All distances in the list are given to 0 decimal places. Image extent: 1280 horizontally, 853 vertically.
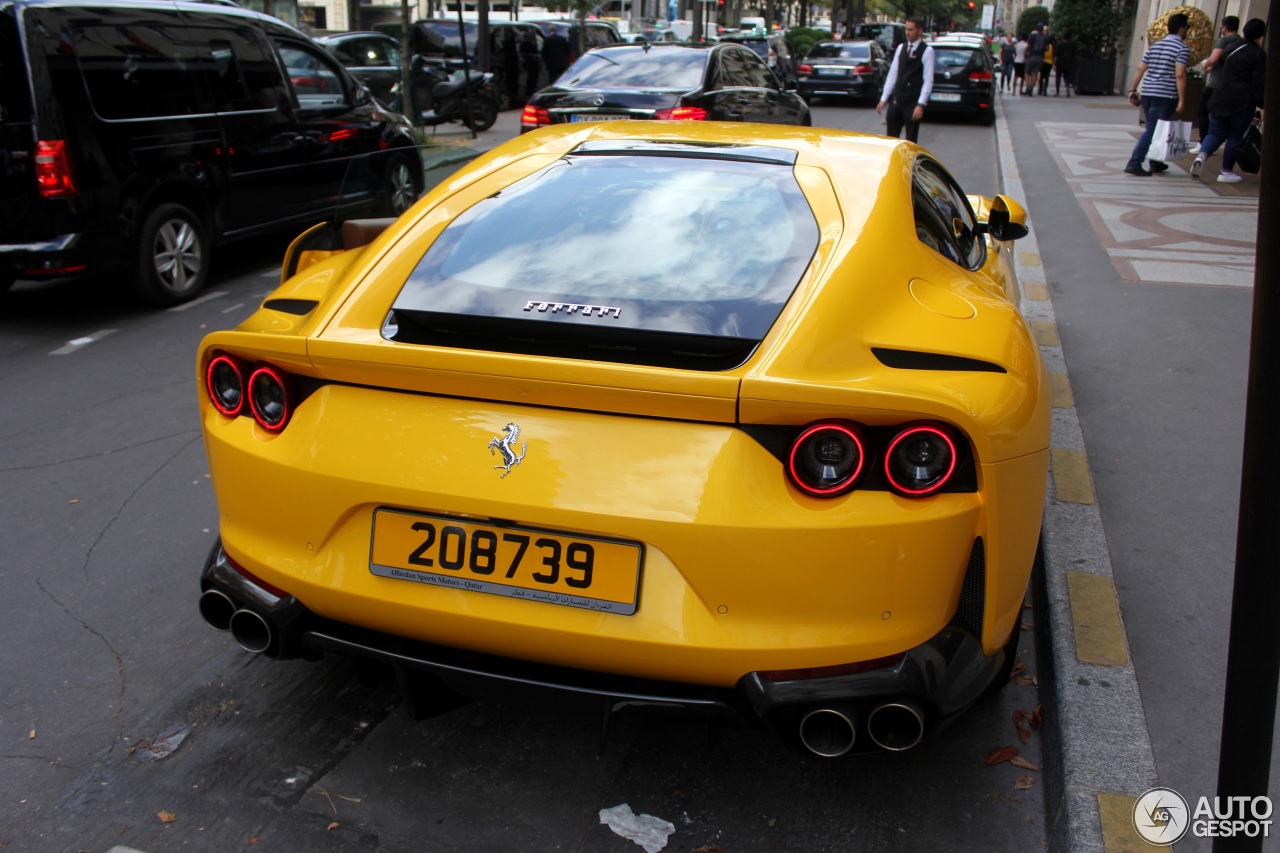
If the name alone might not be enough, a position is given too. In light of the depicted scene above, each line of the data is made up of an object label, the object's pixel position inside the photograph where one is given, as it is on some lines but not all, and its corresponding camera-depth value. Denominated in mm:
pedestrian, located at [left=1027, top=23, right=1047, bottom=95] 30859
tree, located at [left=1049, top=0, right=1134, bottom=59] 31078
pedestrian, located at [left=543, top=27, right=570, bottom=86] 24938
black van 6797
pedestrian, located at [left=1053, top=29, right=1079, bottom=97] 31375
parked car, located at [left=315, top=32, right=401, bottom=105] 18531
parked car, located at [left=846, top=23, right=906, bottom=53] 41406
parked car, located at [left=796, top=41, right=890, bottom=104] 26156
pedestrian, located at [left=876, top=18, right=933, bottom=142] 13555
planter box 31203
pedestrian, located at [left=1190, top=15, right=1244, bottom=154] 13148
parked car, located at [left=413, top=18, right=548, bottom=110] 23500
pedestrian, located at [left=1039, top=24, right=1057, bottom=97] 31000
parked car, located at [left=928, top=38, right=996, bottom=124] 22188
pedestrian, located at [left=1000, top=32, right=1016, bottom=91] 34491
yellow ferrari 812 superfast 2357
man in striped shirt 13633
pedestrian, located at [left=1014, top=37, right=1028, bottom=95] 33031
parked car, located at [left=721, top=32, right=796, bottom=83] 26689
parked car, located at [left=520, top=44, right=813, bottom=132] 11828
